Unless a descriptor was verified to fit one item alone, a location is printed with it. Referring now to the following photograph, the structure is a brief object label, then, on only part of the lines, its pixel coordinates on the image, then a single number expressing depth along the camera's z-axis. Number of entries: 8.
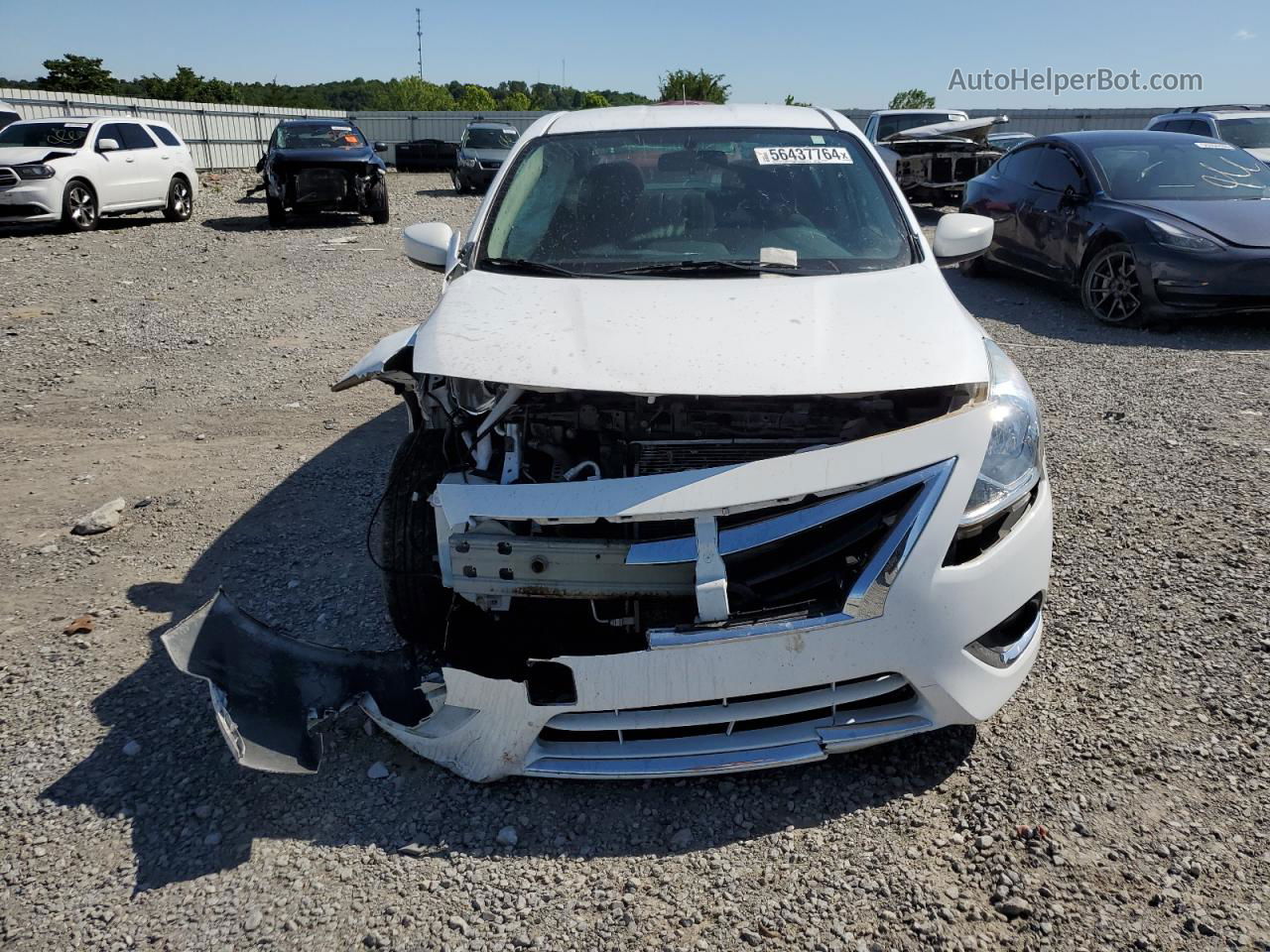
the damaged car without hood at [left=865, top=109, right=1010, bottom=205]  14.49
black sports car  7.24
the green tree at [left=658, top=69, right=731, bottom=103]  42.66
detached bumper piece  2.60
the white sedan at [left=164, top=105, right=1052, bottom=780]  2.32
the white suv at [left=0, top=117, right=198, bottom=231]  12.55
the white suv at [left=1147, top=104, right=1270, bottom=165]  12.38
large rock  4.26
